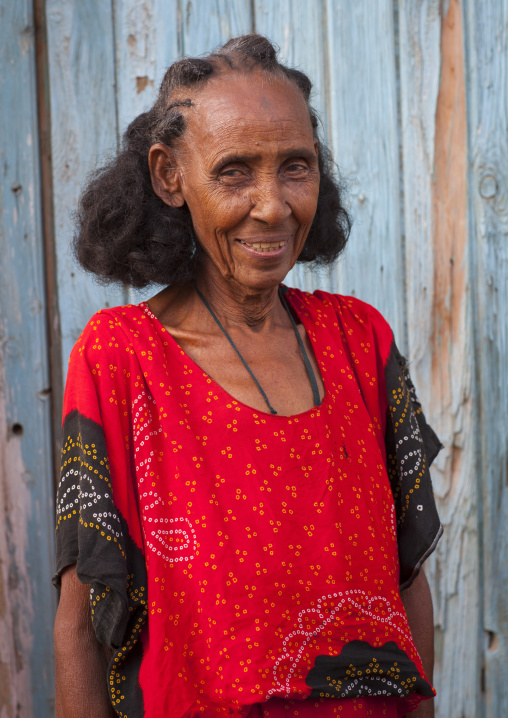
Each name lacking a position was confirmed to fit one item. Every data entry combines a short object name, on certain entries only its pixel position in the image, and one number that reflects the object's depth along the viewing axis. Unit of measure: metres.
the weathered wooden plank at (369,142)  2.40
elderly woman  1.44
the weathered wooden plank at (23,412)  2.26
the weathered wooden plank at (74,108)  2.29
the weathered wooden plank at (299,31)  2.38
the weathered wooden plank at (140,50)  2.33
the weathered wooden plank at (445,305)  2.42
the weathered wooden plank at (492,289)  2.41
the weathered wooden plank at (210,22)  2.35
